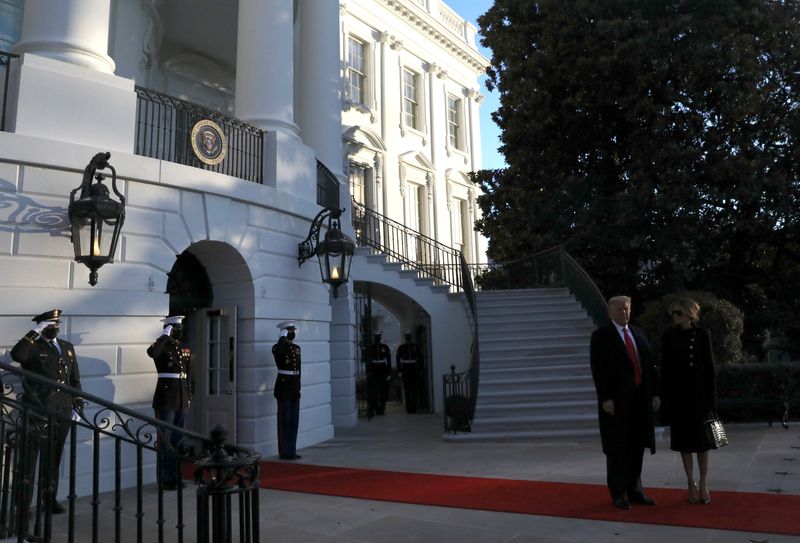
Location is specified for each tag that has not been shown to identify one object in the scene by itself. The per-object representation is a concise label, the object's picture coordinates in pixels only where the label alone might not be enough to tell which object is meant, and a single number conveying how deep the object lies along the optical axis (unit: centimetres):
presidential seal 981
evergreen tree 1529
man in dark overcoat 607
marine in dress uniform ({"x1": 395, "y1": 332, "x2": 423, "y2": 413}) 1686
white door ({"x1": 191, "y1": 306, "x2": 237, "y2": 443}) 1020
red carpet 562
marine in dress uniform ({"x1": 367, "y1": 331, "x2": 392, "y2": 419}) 1644
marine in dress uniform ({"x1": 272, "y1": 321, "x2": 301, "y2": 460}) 970
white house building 778
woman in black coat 609
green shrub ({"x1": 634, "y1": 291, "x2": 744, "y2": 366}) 1267
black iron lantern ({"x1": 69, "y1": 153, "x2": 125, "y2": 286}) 741
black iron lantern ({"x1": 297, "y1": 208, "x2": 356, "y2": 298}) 1077
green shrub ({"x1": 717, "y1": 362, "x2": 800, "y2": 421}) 1193
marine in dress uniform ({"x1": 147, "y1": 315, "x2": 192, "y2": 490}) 780
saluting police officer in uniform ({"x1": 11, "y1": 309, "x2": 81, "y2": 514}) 611
